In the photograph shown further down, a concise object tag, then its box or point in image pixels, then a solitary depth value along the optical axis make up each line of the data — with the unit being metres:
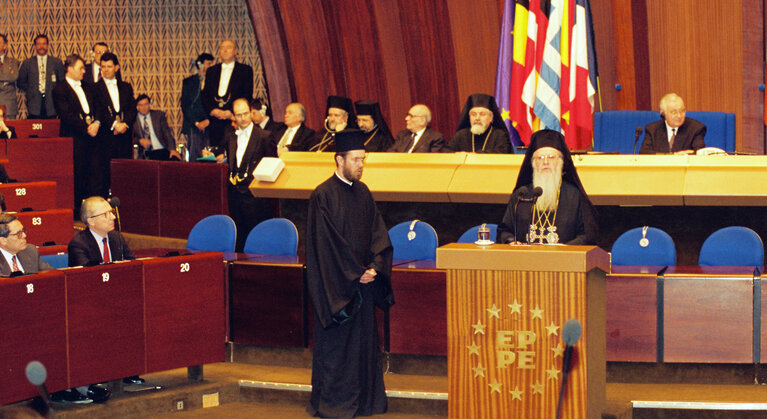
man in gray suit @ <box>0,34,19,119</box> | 13.78
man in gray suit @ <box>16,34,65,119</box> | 13.52
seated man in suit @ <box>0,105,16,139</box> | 11.95
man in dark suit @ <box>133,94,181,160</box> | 13.25
